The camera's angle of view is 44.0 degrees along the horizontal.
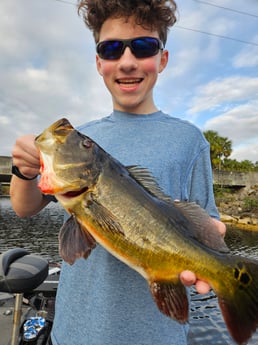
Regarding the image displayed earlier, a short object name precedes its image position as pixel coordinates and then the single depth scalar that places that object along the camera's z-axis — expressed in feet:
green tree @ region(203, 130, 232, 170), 179.83
